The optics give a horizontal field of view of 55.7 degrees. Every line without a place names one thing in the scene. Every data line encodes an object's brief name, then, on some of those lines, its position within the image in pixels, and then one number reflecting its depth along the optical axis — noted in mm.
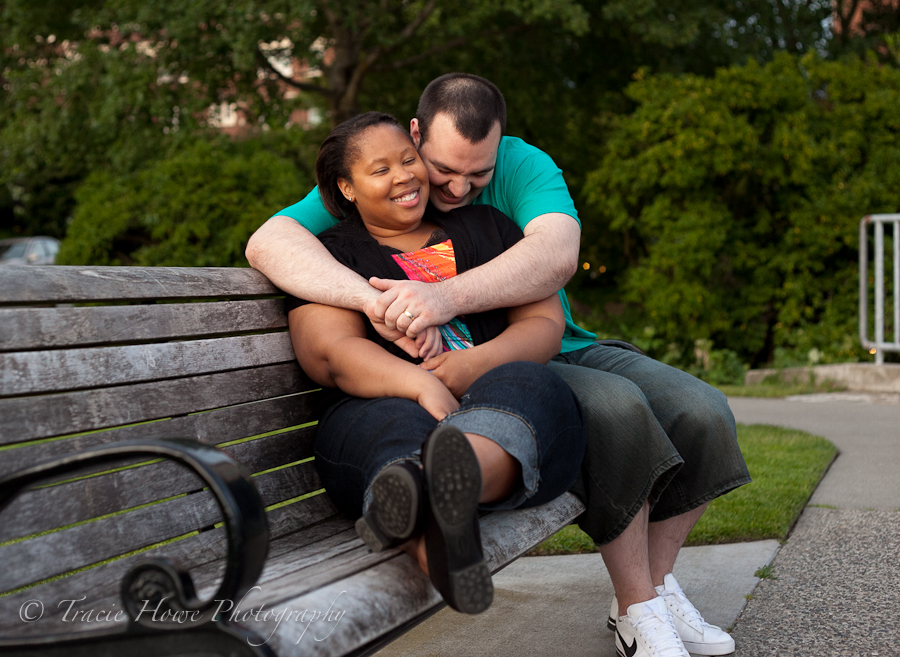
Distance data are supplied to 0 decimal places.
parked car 19922
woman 1596
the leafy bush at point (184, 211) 7812
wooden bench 1368
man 2270
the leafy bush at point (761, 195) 7762
